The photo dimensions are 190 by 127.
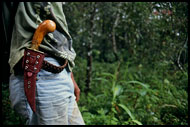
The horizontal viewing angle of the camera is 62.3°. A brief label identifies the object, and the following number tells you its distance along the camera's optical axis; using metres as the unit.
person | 1.12
